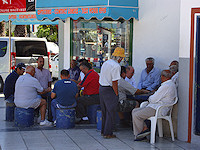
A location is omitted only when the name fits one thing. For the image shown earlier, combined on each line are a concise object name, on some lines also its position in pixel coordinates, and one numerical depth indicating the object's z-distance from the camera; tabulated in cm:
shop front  1069
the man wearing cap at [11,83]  916
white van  1505
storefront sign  1191
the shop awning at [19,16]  1182
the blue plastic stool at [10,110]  930
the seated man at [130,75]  905
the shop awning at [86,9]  962
